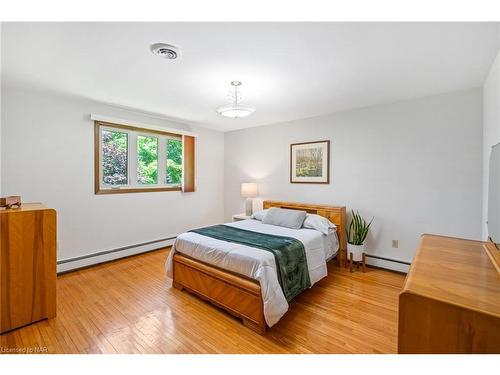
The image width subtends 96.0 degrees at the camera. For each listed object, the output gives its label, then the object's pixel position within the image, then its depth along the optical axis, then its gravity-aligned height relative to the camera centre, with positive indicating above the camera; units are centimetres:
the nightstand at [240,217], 427 -64
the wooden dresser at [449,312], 81 -48
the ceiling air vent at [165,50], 179 +109
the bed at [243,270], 195 -89
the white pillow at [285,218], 322 -51
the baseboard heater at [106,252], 310 -107
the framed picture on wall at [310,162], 377 +37
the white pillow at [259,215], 373 -53
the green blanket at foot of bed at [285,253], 218 -72
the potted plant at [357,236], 320 -76
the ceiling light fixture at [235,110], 239 +79
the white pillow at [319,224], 309 -56
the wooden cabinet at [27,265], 190 -74
